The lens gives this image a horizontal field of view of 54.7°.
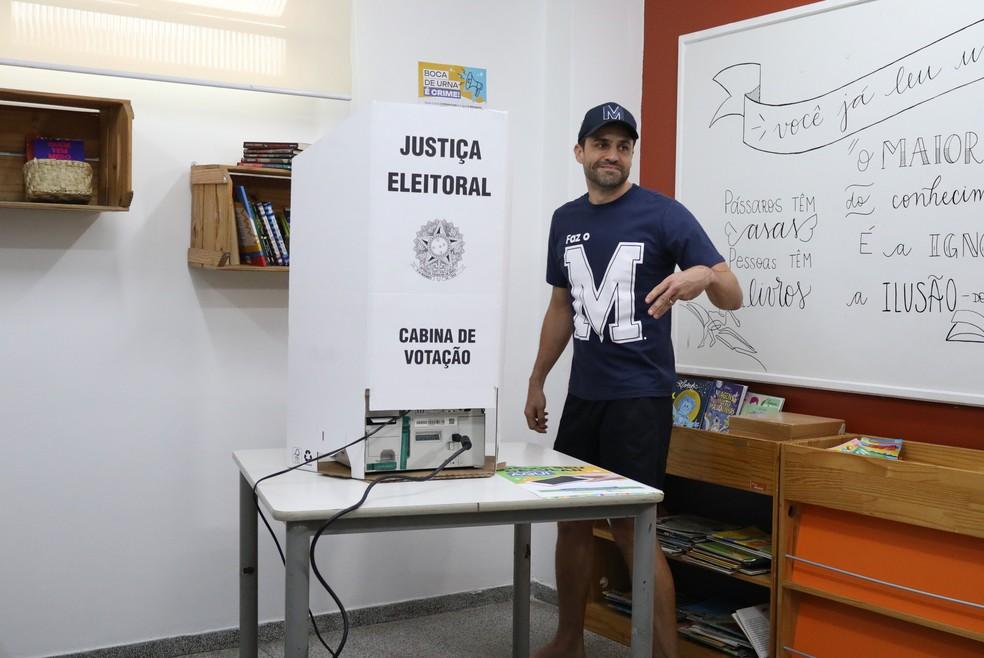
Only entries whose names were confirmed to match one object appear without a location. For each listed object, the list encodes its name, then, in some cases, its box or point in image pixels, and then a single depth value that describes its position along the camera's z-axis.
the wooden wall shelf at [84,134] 2.81
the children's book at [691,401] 3.25
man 2.65
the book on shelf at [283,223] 3.11
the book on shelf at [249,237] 3.04
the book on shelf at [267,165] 3.06
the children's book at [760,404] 3.13
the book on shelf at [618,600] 3.31
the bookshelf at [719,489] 2.80
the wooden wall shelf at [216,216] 2.97
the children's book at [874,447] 2.69
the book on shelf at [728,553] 2.89
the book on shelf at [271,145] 3.06
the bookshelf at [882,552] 2.34
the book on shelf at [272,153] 3.06
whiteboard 2.72
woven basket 2.70
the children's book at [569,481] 1.97
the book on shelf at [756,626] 2.84
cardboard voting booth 1.99
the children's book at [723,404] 3.19
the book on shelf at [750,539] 2.93
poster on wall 2.39
